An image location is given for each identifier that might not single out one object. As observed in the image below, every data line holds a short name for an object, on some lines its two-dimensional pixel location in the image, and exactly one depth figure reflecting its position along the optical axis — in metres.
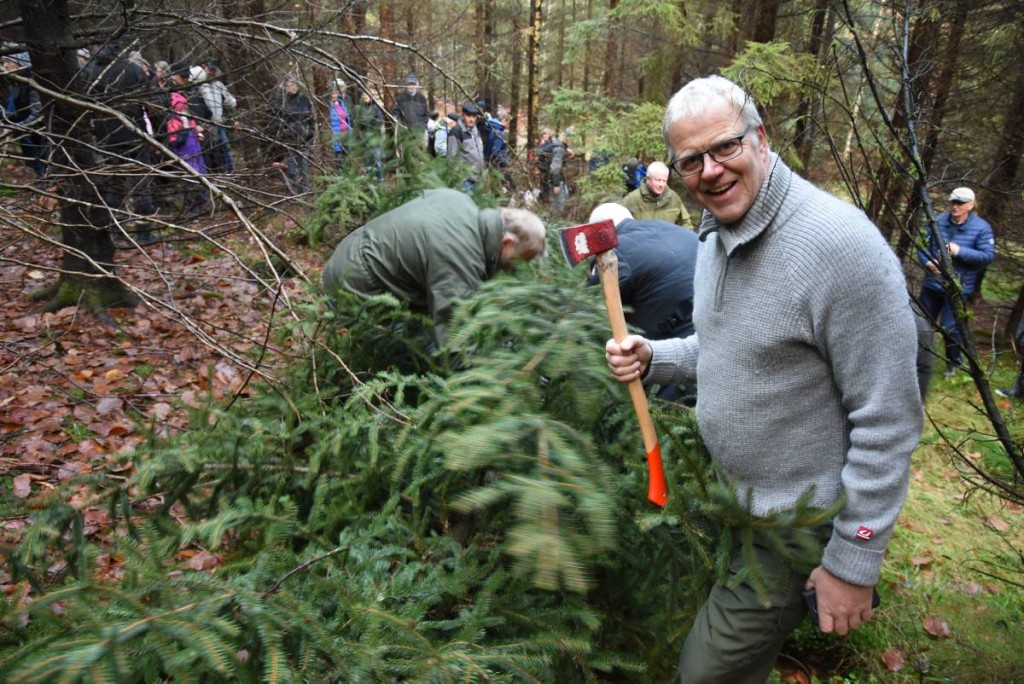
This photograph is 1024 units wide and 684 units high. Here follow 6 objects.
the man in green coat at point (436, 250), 3.86
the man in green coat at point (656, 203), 7.14
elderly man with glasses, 1.66
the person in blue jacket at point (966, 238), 6.57
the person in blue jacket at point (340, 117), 5.34
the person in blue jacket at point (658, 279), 3.72
